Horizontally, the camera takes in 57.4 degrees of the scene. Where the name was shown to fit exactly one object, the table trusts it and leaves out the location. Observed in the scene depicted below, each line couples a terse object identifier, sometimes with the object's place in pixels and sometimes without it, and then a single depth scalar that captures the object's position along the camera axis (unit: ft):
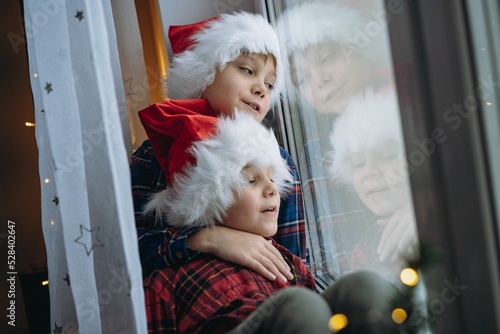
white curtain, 2.69
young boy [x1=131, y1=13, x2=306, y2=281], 3.84
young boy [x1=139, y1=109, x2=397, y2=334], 2.64
